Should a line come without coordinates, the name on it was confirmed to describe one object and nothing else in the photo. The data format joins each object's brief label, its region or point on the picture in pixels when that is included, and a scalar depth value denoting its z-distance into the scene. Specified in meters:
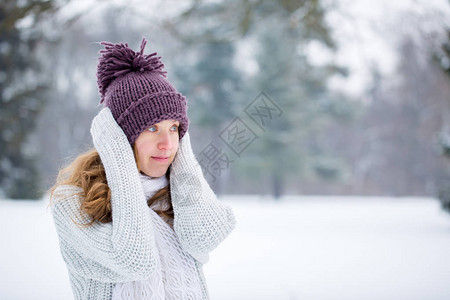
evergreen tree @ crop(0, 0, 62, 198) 12.03
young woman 2.82
